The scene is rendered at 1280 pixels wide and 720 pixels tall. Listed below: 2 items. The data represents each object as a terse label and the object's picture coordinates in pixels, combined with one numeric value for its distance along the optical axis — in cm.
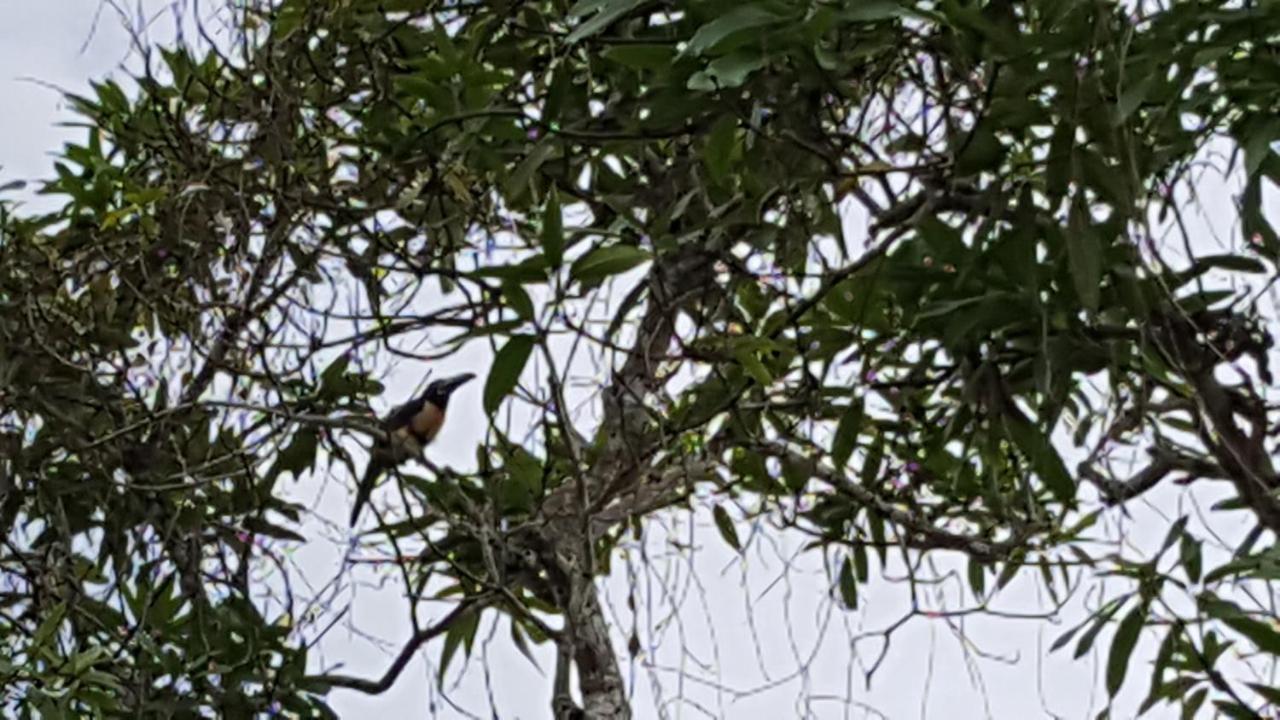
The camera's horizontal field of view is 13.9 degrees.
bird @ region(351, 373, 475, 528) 981
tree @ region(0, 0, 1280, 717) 912
